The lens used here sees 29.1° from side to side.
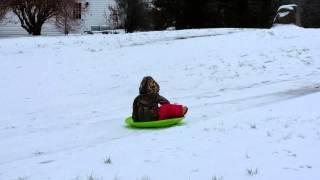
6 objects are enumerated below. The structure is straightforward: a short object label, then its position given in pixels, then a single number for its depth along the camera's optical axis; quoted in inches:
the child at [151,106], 406.3
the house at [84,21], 1627.3
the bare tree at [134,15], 1753.2
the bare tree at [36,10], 1284.9
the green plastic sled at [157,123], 397.1
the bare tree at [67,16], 1331.2
